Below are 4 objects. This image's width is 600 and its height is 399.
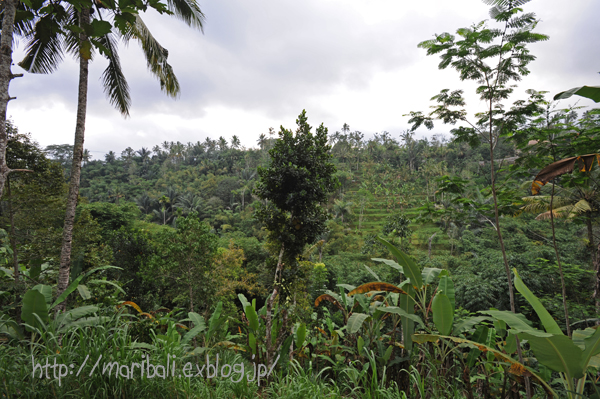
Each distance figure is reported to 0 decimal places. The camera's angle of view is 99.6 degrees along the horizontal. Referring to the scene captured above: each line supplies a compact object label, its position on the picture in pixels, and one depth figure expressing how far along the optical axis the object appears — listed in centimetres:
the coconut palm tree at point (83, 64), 383
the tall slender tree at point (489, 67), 329
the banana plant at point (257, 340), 358
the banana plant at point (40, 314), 243
